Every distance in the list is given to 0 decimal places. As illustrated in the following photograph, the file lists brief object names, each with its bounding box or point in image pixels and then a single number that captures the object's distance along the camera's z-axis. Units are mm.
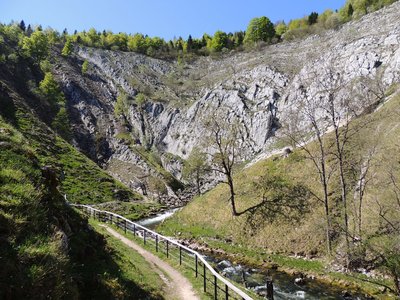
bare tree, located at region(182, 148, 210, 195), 74438
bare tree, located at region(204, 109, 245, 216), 40688
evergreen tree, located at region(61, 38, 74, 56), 157875
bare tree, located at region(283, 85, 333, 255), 28984
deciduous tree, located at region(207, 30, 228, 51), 188500
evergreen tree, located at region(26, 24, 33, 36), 182250
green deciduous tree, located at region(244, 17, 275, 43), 179750
